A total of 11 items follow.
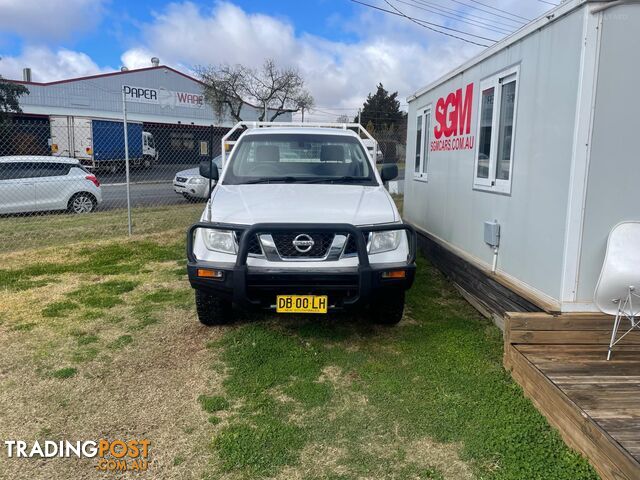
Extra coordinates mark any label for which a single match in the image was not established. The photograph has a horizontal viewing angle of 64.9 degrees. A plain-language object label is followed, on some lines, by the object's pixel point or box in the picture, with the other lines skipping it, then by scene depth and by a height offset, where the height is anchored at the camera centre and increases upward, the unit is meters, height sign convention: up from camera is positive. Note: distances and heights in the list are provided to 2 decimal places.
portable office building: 3.46 +0.15
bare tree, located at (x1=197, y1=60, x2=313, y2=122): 33.72 +4.97
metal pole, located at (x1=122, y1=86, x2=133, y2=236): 8.71 -0.54
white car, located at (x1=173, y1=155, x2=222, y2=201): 14.23 -0.58
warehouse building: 25.56 +3.68
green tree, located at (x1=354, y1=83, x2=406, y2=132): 55.46 +7.16
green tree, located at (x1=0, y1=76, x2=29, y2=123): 24.17 +2.96
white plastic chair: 3.28 -0.67
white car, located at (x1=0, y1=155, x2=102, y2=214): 11.20 -0.58
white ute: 3.65 -0.62
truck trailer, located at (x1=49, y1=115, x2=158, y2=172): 25.02 +1.03
